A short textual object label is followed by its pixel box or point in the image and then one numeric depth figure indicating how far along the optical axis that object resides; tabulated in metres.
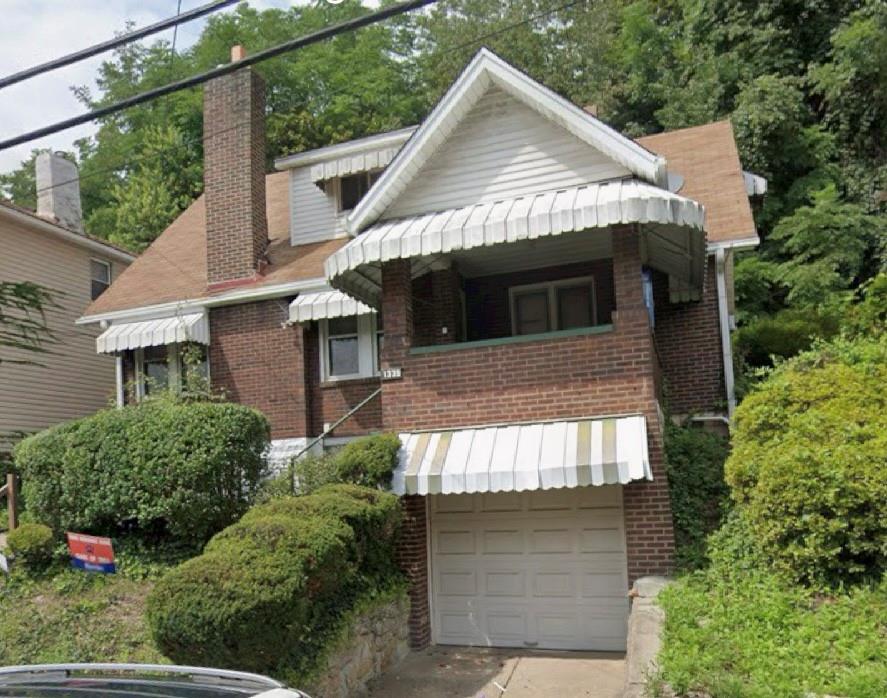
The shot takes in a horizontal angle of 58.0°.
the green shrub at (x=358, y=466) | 9.71
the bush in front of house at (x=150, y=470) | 9.98
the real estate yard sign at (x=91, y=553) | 10.15
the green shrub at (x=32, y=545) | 10.41
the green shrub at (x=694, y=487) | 9.22
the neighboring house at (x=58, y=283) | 18.80
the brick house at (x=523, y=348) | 9.42
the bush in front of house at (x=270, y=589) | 6.40
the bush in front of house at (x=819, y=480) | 7.09
